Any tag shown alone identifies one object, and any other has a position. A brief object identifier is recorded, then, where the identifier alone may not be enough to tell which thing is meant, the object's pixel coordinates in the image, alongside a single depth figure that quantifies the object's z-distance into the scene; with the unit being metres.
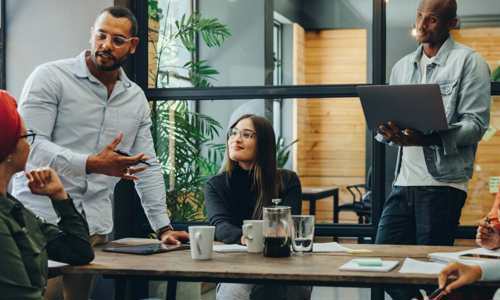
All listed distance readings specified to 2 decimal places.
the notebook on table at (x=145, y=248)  2.70
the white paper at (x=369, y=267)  2.30
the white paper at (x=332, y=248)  2.74
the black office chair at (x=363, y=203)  4.35
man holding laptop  3.27
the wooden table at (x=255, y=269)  2.23
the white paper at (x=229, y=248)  2.79
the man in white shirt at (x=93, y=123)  2.97
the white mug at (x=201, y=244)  2.55
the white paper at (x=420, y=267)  2.27
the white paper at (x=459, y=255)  2.38
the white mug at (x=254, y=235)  2.74
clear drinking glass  2.72
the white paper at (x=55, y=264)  2.44
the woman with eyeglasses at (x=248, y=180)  3.36
